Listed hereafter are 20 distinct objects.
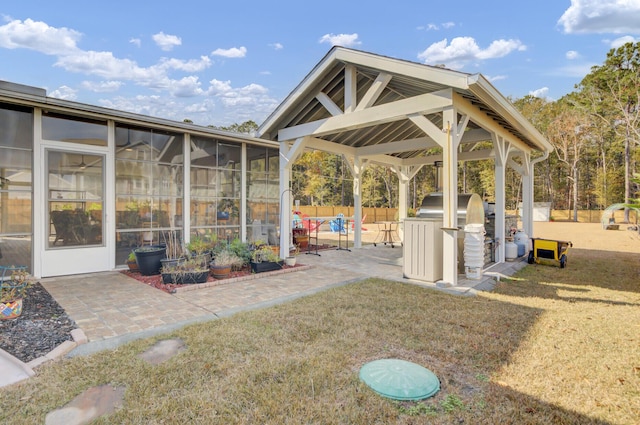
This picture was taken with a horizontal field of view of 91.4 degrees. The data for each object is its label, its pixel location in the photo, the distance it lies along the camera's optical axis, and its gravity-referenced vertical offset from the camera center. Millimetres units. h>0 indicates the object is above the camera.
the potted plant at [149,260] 5828 -889
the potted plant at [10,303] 3516 -1049
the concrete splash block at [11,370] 2400 -1274
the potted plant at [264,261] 6266 -989
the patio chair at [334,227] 17911 -866
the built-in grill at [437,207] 7029 +139
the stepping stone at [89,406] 1961 -1299
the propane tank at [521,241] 8328 -772
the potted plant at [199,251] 5811 -778
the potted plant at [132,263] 6160 -1001
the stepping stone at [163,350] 2751 -1285
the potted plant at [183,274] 5246 -1037
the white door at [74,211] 5555 +27
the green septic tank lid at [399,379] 2258 -1297
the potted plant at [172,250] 5661 -783
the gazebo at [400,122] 5160 +1974
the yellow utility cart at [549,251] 7148 -908
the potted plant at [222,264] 5750 -967
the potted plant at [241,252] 6402 -824
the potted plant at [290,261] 6863 -1069
